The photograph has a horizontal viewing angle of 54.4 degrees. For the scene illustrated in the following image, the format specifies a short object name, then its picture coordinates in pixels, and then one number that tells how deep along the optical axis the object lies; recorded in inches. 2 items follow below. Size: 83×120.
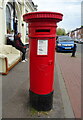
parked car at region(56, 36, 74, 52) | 318.3
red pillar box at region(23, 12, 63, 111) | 58.2
